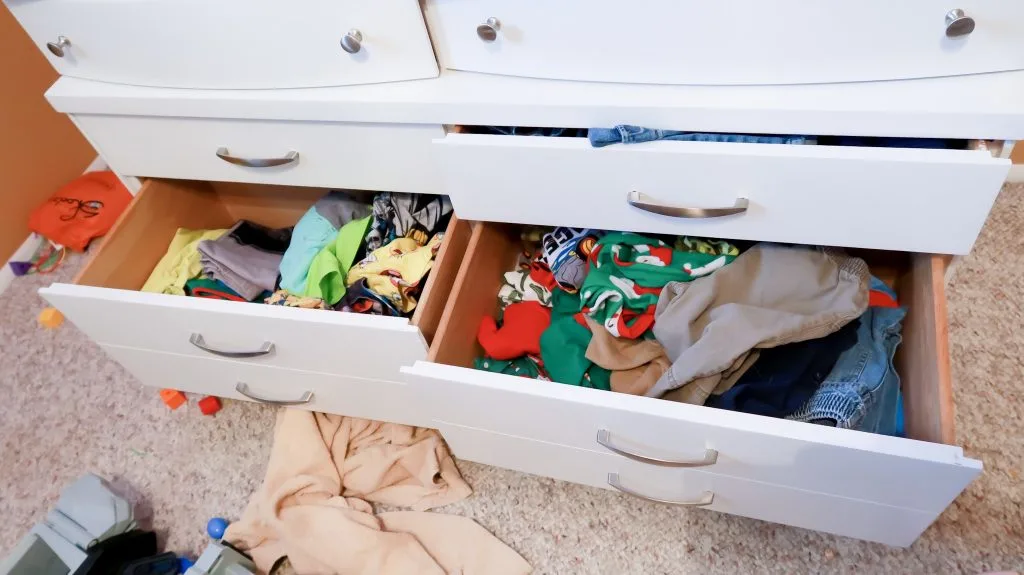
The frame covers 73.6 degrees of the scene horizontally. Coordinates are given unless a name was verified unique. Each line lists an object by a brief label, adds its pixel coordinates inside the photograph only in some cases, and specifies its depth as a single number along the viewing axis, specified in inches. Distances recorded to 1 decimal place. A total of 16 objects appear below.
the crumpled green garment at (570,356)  35.8
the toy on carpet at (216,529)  42.2
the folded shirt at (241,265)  42.6
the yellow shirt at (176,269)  43.7
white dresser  25.6
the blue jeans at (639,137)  28.2
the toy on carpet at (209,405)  47.9
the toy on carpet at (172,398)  48.7
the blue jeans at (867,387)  30.2
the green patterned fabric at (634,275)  35.1
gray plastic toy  39.2
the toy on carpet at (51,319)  56.3
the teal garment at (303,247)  41.1
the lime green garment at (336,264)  39.8
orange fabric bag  60.8
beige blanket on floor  39.3
